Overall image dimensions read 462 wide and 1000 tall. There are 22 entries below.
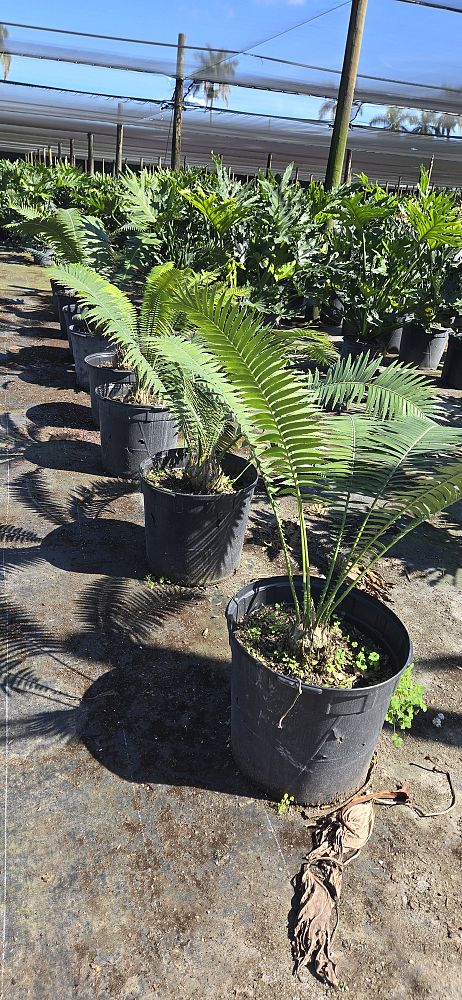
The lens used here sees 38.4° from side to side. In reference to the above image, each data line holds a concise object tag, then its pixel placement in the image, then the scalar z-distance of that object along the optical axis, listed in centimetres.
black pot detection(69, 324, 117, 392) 520
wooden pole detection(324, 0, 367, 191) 616
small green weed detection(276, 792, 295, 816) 193
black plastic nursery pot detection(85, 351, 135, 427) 428
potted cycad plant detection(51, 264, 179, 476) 345
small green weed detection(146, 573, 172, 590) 294
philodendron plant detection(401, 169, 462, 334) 529
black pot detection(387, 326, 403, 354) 788
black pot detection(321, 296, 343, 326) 765
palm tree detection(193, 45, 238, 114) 1466
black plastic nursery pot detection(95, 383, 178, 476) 376
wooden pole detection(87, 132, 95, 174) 1568
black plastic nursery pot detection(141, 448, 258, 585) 278
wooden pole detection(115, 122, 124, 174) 1347
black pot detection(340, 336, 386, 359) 630
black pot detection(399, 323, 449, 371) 705
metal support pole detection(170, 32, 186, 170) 1161
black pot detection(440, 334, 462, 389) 643
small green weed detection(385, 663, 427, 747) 219
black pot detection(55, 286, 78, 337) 693
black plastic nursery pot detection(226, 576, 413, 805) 176
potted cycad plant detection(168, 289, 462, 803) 174
